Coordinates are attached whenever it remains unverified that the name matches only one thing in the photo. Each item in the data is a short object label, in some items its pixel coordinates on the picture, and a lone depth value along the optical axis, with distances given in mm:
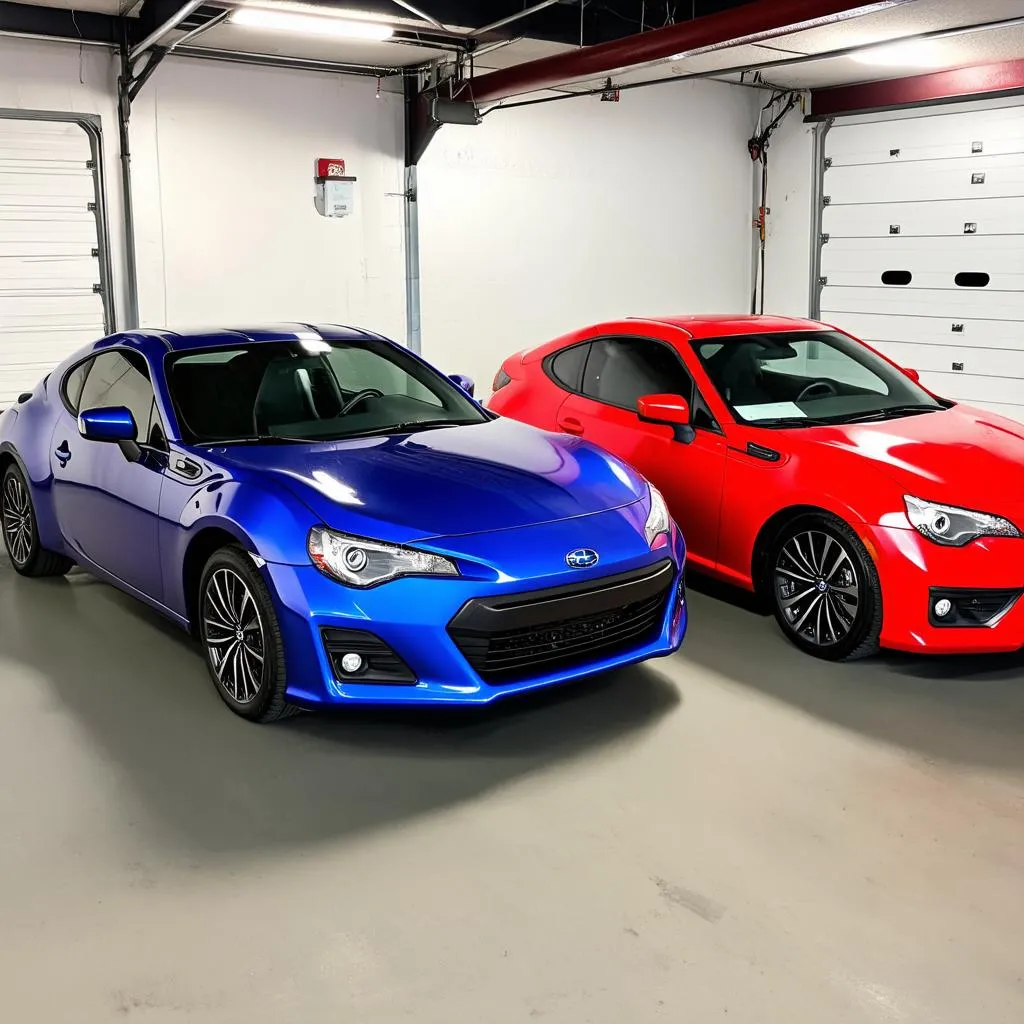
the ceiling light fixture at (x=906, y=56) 8780
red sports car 4238
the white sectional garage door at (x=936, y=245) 10031
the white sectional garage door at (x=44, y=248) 7824
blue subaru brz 3576
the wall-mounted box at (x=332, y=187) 9141
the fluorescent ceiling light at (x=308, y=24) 7086
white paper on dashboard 5105
